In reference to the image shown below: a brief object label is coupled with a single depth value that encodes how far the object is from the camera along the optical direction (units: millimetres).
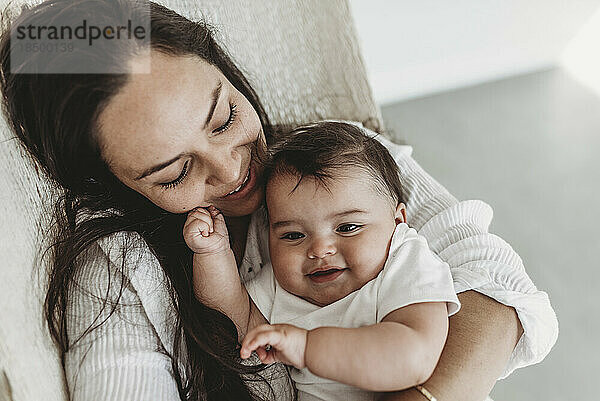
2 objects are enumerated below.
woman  865
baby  832
